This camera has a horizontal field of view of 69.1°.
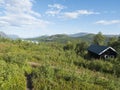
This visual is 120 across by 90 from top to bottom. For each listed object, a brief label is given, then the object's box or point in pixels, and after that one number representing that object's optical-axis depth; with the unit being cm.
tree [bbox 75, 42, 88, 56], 2531
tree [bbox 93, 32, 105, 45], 3121
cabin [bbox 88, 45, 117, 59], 1543
